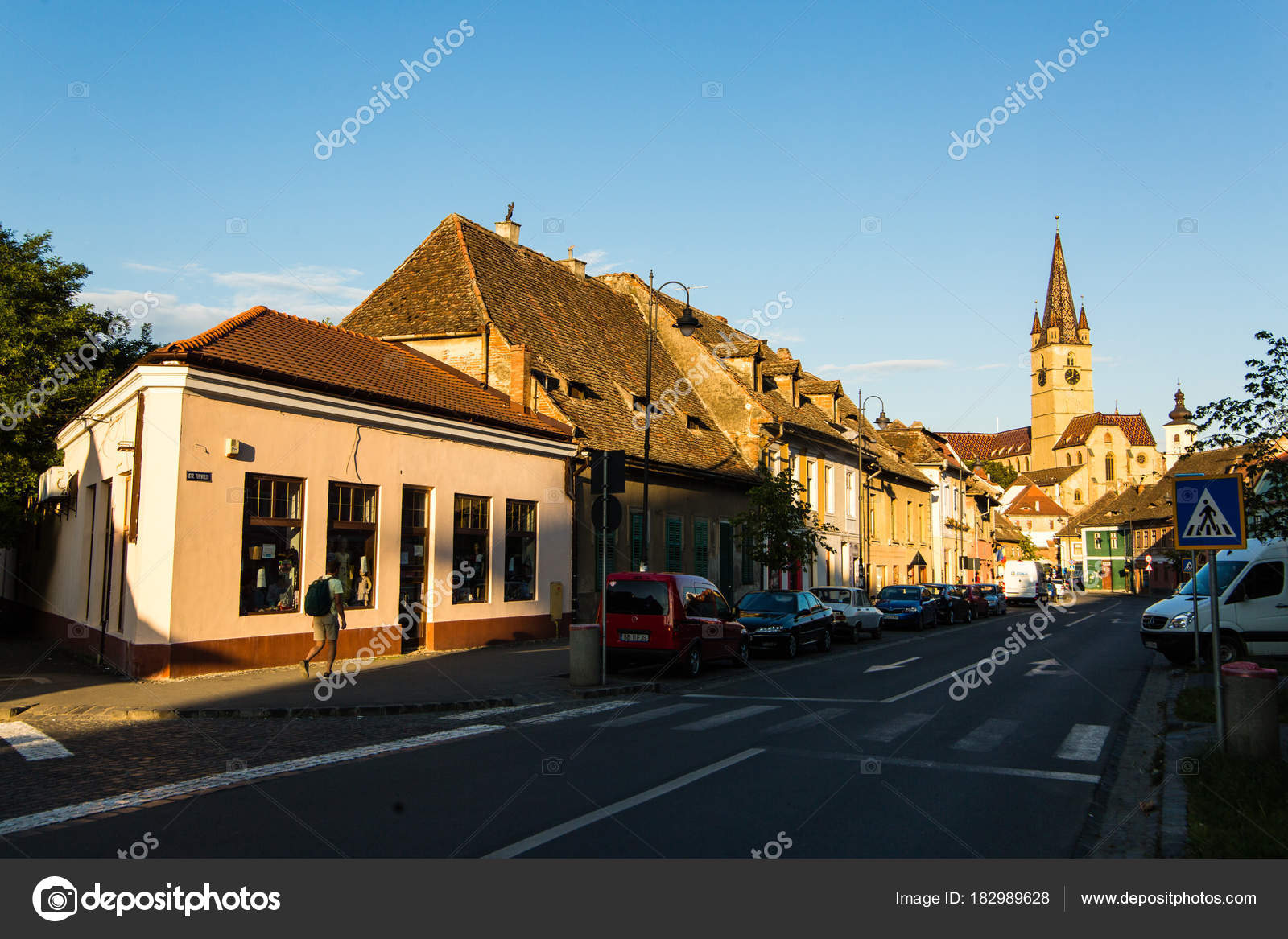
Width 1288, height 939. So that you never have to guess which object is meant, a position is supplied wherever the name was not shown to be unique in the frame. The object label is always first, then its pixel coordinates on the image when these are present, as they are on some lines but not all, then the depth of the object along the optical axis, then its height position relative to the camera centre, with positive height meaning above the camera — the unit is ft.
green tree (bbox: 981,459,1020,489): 489.67 +43.32
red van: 54.24 -3.54
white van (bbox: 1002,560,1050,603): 185.68 -4.13
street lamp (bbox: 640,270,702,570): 75.20 +18.35
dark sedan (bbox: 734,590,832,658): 69.46 -4.43
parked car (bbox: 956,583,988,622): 132.77 -5.66
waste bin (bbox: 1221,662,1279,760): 27.68 -4.39
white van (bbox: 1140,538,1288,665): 57.98 -3.25
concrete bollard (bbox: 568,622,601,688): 48.32 -4.87
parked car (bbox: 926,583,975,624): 119.96 -5.52
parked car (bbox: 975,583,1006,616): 151.23 -5.85
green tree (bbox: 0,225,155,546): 75.51 +17.44
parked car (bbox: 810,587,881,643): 88.69 -4.71
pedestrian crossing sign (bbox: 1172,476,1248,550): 31.27 +1.58
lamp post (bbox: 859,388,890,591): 134.72 +4.48
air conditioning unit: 73.61 +5.65
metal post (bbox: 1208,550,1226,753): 29.43 -2.82
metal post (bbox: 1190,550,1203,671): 38.37 -5.10
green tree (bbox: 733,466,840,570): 94.58 +3.25
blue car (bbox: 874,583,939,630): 108.68 -5.21
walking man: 47.75 -2.58
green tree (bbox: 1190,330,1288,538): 55.21 +7.26
